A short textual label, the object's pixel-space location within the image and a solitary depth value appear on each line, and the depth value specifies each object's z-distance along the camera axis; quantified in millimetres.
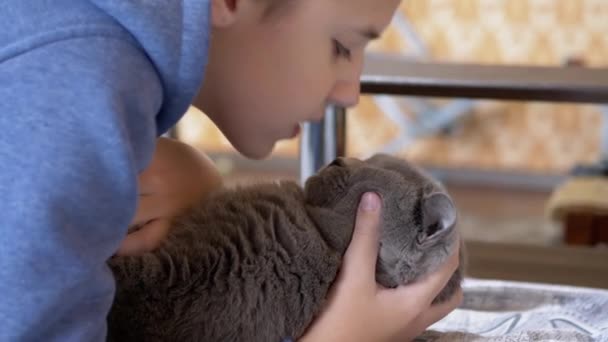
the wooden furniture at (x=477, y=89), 1292
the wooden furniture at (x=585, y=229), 2490
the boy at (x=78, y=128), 821
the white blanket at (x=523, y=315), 1052
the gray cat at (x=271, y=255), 934
